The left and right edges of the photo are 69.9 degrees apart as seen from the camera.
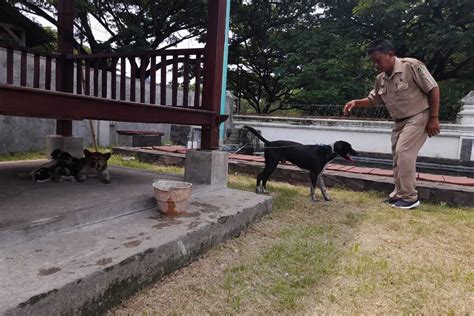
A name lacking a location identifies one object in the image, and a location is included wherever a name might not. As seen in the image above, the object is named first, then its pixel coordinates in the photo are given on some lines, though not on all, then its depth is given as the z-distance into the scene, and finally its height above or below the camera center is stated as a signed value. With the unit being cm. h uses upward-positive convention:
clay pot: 238 -47
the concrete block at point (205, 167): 338 -35
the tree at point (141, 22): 1352 +458
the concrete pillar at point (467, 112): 729 +75
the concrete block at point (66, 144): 424 -25
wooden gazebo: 189 +44
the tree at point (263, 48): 1448 +408
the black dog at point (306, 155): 398 -19
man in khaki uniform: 371 +43
